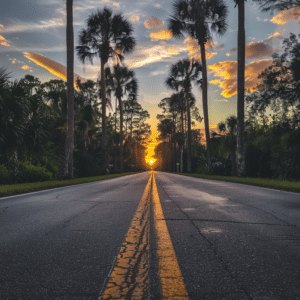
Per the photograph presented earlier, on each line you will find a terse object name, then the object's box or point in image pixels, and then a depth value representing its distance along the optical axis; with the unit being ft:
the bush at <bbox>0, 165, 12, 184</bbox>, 51.08
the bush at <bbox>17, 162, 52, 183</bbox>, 58.08
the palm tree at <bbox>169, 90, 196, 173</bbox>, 143.07
